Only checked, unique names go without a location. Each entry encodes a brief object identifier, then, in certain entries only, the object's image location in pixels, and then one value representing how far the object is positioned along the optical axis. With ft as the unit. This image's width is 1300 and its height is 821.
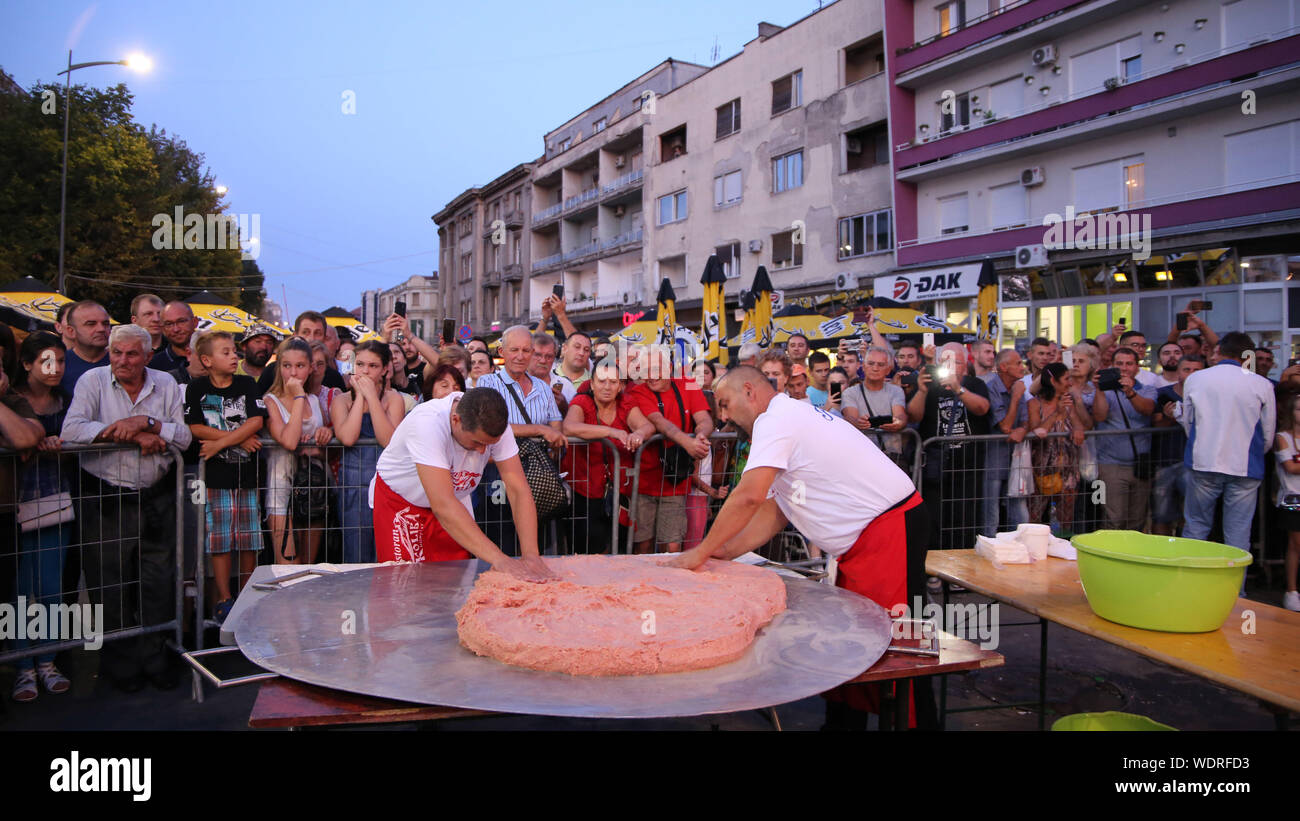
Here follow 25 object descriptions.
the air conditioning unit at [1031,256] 63.52
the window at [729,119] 99.55
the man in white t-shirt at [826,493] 11.03
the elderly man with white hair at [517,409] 17.13
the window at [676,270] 111.04
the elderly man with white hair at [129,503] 15.24
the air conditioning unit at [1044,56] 64.39
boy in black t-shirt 16.46
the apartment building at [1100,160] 52.90
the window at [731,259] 97.81
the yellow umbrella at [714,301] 36.88
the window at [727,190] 99.05
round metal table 6.81
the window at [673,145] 113.70
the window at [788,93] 89.04
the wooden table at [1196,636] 8.53
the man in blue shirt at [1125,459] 22.99
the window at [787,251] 89.15
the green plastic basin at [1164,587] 9.67
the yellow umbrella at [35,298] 38.19
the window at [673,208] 109.70
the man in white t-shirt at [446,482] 11.56
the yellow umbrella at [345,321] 46.97
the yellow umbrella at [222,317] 44.29
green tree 72.74
